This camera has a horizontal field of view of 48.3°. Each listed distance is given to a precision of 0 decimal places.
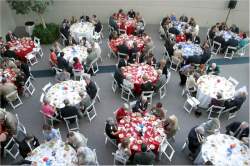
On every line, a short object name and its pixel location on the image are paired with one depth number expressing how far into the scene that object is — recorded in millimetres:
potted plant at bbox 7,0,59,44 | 13227
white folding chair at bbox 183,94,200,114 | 10380
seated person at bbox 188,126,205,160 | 8315
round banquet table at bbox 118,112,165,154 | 8228
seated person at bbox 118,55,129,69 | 11383
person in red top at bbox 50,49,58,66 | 11669
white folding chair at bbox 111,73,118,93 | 11626
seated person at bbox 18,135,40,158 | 7910
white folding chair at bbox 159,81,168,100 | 11230
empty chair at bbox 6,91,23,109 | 10133
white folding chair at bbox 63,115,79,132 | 9752
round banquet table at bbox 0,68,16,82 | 10620
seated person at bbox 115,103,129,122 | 9055
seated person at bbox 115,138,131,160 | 8031
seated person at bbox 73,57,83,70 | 11219
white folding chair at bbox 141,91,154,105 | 10414
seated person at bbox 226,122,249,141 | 8500
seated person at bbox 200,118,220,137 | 8578
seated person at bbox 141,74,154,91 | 10344
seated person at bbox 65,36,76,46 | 12977
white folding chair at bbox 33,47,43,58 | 13227
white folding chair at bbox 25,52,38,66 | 12328
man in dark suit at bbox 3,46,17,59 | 11953
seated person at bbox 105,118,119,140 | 8578
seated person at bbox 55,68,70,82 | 10727
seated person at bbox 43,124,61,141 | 8141
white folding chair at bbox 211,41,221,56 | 13967
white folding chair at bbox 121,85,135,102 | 10768
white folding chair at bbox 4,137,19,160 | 8586
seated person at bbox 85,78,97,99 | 10047
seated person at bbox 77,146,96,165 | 7484
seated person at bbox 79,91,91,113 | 9727
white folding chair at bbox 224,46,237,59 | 13819
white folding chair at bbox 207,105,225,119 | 10086
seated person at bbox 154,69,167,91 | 10688
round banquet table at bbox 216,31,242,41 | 13930
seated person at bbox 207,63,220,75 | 11391
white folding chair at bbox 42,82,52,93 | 10052
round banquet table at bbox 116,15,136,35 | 14422
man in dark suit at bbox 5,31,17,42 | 13155
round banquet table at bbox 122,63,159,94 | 10656
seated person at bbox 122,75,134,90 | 10639
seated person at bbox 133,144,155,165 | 7699
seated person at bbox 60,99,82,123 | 9156
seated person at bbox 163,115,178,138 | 8719
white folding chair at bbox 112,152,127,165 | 8125
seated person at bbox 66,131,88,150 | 7977
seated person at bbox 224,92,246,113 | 9961
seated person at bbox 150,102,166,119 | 9148
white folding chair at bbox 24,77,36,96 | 11080
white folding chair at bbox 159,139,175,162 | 8469
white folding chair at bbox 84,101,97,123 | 10033
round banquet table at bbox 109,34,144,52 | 12836
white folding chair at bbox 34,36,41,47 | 13006
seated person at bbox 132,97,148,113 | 9402
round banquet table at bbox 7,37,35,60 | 12352
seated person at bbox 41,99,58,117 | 9390
